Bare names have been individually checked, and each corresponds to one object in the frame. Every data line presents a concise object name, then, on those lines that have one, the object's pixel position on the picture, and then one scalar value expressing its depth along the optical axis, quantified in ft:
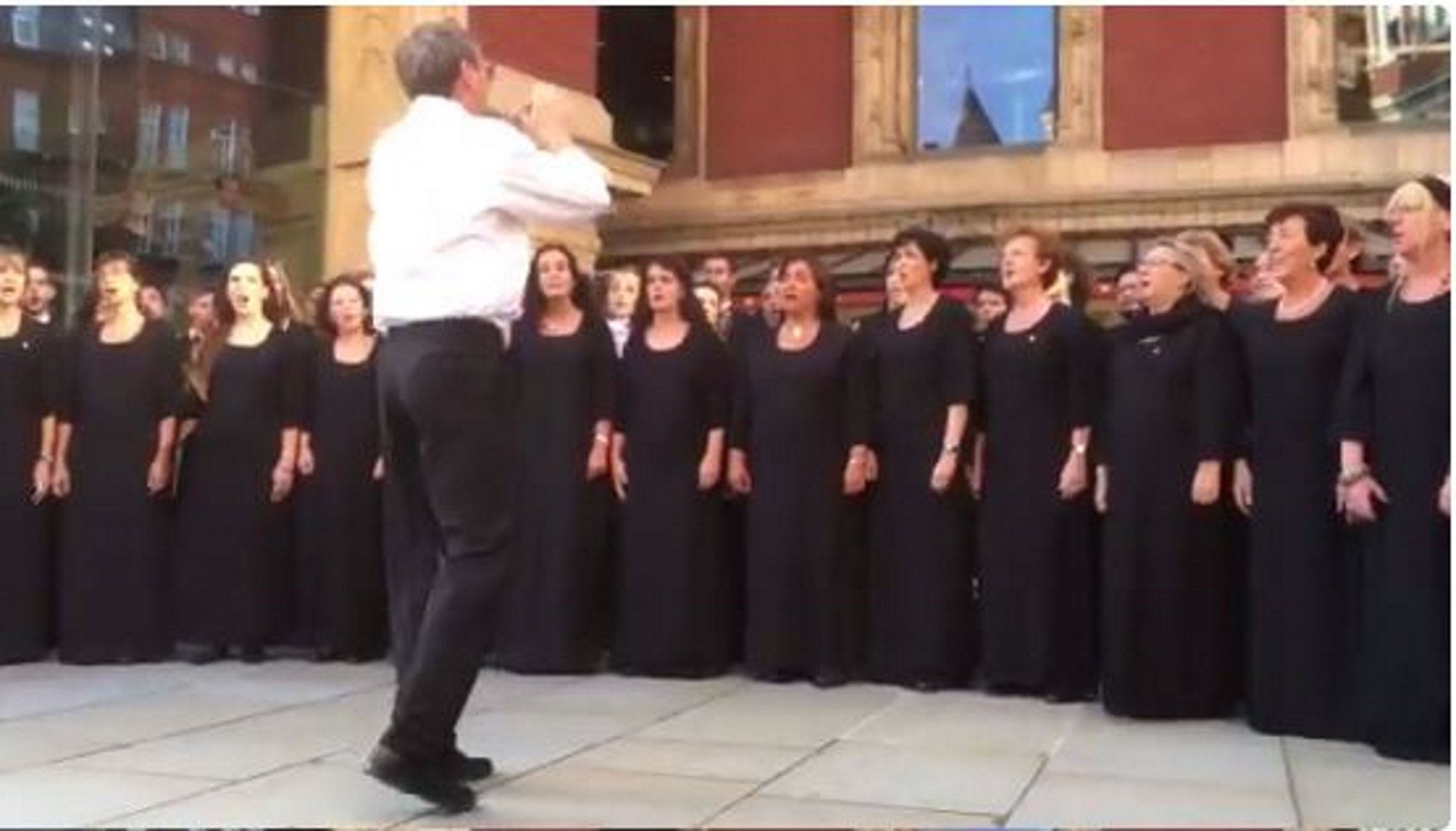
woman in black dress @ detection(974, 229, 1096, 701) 19.88
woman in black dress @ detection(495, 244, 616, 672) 22.00
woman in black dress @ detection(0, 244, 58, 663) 22.77
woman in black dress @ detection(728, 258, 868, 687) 21.15
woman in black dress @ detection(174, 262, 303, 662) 23.18
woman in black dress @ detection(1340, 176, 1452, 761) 15.89
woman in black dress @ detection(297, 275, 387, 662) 23.12
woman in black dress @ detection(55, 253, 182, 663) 22.95
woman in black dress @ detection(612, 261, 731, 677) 21.81
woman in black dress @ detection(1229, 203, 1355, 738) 17.34
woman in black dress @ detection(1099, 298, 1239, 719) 18.39
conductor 12.88
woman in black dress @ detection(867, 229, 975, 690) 20.62
